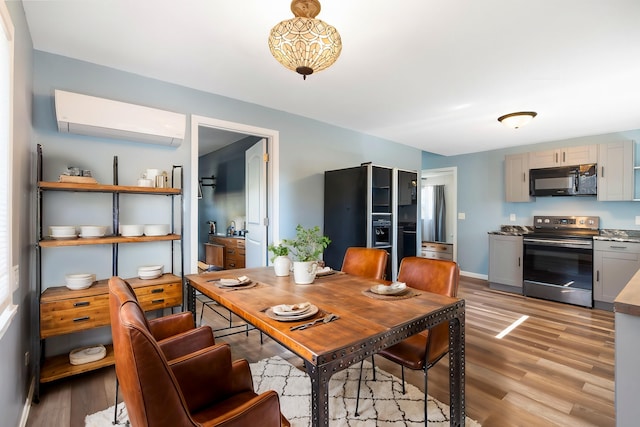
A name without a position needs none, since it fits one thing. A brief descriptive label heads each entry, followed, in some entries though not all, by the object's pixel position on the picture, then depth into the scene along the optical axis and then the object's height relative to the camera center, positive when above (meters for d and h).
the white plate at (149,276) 2.56 -0.54
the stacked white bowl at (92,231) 2.28 -0.14
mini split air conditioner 2.23 +0.72
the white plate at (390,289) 1.68 -0.42
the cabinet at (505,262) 4.61 -0.76
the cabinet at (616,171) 4.01 +0.55
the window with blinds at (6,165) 1.38 +0.23
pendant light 1.50 +0.85
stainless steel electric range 3.97 -0.66
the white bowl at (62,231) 2.18 -0.14
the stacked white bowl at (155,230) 2.55 -0.15
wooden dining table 1.03 -0.45
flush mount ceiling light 3.41 +1.06
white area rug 1.77 -1.20
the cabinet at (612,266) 3.65 -0.65
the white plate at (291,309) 1.31 -0.42
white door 3.67 +0.09
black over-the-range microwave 4.29 +0.46
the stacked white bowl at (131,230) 2.45 -0.14
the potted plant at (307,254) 1.93 -0.27
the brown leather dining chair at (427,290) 1.63 -0.51
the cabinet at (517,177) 4.89 +0.56
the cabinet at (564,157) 4.29 +0.82
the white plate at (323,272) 2.25 -0.44
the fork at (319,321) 1.21 -0.45
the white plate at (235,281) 1.88 -0.43
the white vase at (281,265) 2.19 -0.38
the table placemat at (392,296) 1.63 -0.45
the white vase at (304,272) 1.92 -0.37
